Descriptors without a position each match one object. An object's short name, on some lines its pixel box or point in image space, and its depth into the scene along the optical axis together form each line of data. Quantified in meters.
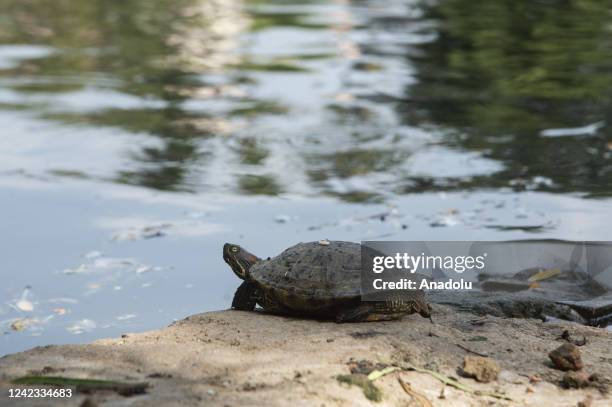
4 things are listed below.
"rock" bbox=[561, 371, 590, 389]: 3.45
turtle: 3.99
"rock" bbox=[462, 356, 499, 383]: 3.47
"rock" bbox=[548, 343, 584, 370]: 3.58
